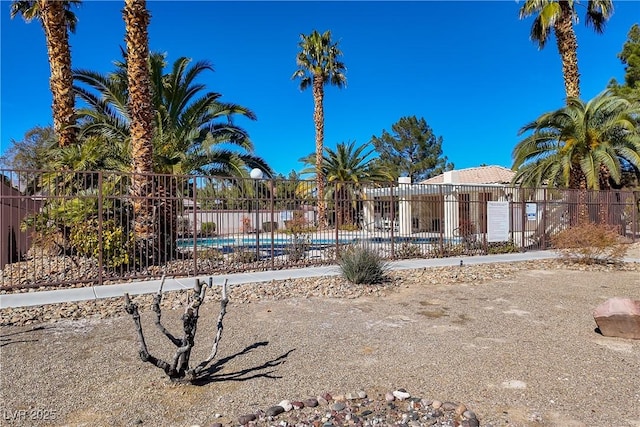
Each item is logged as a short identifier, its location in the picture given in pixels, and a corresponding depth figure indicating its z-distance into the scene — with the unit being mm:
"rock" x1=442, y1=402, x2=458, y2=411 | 3670
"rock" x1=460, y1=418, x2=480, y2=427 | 3379
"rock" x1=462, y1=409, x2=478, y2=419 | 3506
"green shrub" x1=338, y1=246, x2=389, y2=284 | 9648
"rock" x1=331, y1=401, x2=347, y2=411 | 3680
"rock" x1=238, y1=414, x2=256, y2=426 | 3457
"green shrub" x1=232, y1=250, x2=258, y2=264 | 12555
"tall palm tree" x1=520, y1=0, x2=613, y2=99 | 20062
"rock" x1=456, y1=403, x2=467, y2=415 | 3594
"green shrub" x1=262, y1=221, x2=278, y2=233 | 17069
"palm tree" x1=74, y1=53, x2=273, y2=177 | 15430
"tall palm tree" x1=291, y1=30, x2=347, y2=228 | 31031
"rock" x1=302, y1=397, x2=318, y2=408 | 3756
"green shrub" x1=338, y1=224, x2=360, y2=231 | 13706
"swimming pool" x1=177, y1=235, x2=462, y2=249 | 13912
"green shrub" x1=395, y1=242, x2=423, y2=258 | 14562
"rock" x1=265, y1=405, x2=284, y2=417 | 3586
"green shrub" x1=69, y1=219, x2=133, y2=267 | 10398
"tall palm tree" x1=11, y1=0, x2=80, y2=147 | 13875
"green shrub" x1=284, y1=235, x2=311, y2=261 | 13113
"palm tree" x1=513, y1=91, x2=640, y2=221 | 17516
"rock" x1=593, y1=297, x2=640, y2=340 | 5562
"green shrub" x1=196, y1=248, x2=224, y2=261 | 12122
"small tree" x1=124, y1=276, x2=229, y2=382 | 4098
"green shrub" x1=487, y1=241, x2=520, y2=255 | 16122
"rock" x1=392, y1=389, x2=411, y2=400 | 3893
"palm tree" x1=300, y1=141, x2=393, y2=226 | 31719
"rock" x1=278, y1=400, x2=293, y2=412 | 3695
